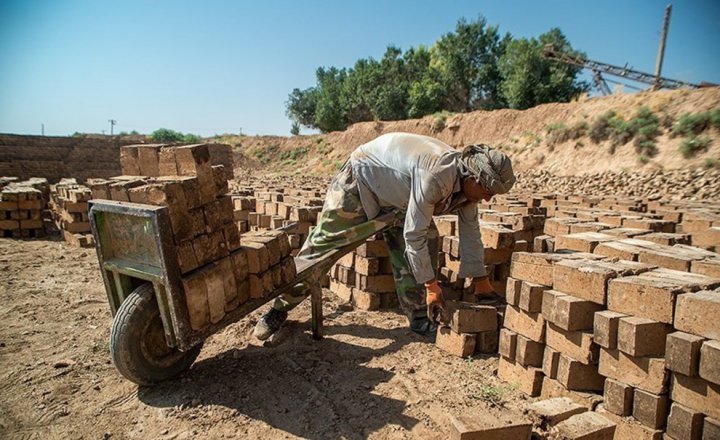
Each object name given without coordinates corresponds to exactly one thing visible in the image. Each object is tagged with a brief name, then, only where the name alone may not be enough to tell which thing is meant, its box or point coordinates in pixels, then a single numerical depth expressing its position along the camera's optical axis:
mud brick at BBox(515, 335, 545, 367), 2.88
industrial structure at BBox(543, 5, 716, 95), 22.63
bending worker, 3.19
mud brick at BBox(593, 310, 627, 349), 2.35
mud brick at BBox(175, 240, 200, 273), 2.59
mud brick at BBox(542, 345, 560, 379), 2.71
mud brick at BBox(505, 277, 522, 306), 3.00
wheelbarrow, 2.54
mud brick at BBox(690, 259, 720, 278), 2.84
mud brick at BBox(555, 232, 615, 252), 3.63
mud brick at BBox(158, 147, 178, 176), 2.92
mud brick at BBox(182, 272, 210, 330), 2.60
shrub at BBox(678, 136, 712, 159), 14.21
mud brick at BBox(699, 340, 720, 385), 1.93
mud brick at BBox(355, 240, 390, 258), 4.31
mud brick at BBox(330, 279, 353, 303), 4.74
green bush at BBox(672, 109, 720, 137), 14.48
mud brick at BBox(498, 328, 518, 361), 3.03
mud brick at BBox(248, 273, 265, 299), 3.10
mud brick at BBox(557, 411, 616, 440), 2.10
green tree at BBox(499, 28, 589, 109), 29.67
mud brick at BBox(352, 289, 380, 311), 4.45
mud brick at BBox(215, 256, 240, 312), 2.84
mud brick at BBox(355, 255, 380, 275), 4.34
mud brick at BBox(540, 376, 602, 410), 2.49
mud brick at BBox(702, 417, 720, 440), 1.97
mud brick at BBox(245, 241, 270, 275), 3.08
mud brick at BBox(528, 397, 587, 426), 2.26
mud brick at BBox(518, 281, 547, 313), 2.85
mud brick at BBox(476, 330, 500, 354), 3.46
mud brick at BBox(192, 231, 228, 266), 2.72
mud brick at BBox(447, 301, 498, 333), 3.37
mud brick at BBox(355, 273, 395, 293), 4.41
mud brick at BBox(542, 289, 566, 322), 2.67
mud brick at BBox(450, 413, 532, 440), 2.01
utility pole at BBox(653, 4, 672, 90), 22.44
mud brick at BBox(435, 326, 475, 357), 3.38
